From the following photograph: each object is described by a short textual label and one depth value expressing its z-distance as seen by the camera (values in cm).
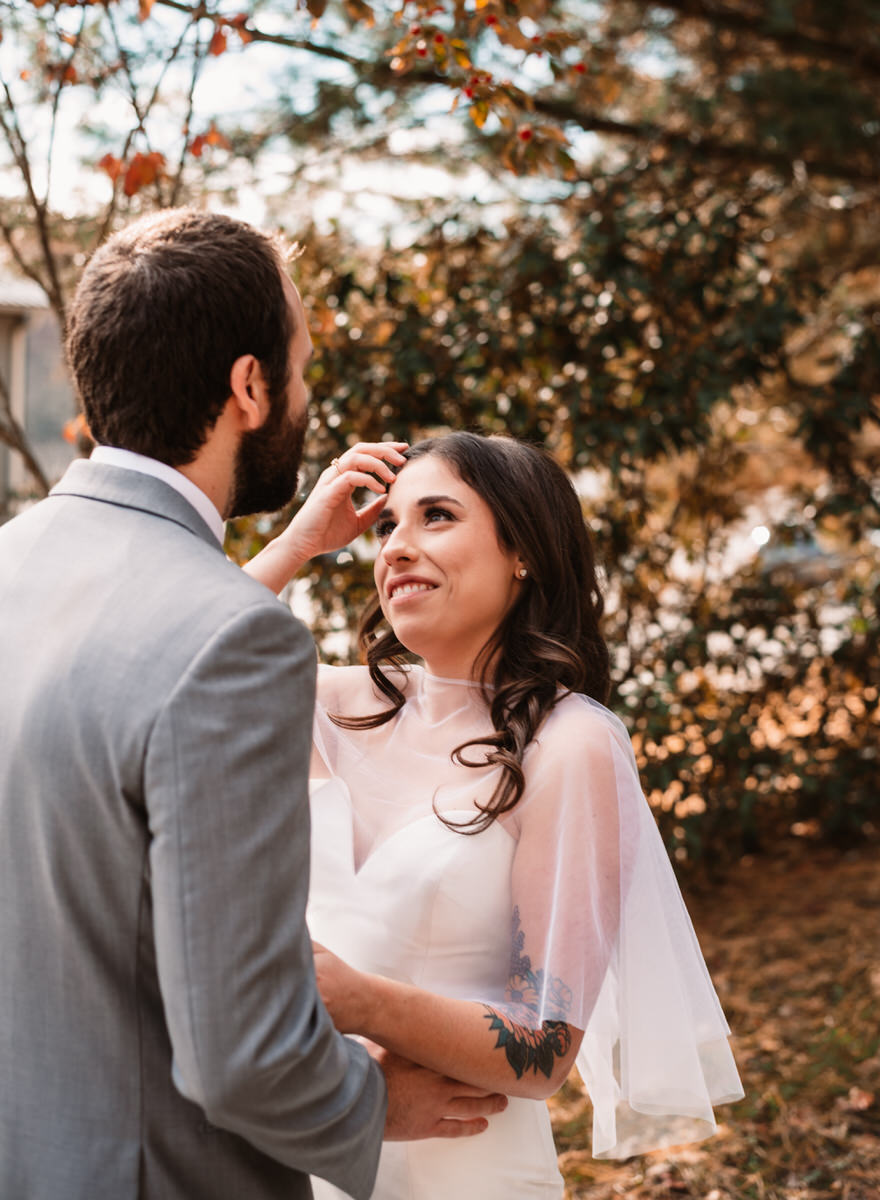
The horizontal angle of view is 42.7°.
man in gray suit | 118
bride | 182
